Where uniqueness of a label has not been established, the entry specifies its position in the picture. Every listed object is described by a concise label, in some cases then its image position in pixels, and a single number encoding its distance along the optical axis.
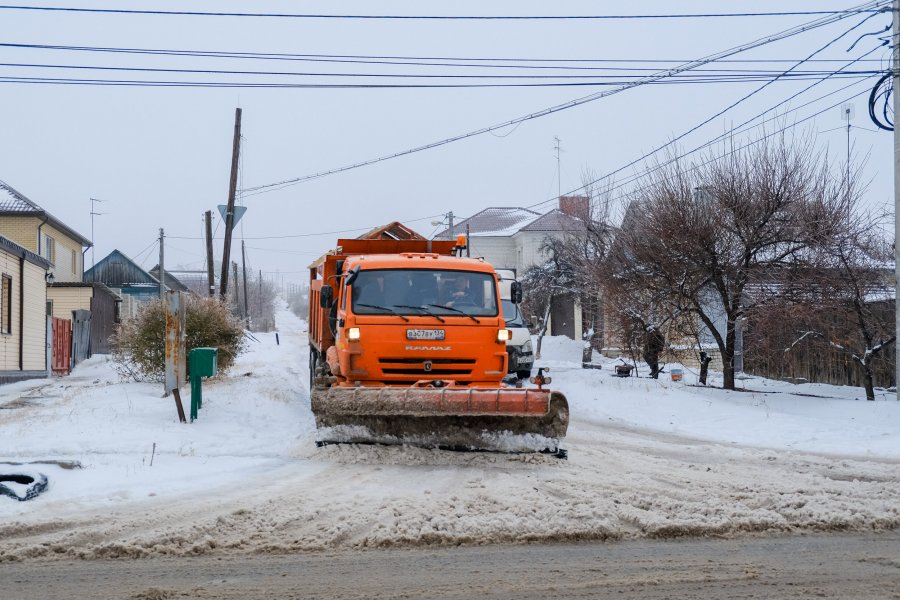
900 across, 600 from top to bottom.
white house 58.09
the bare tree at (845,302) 17.34
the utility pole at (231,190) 27.88
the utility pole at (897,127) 15.21
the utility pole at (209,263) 37.34
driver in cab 11.89
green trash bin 13.10
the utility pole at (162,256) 47.64
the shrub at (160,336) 18.78
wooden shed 39.94
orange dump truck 9.92
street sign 27.30
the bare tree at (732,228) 18.02
